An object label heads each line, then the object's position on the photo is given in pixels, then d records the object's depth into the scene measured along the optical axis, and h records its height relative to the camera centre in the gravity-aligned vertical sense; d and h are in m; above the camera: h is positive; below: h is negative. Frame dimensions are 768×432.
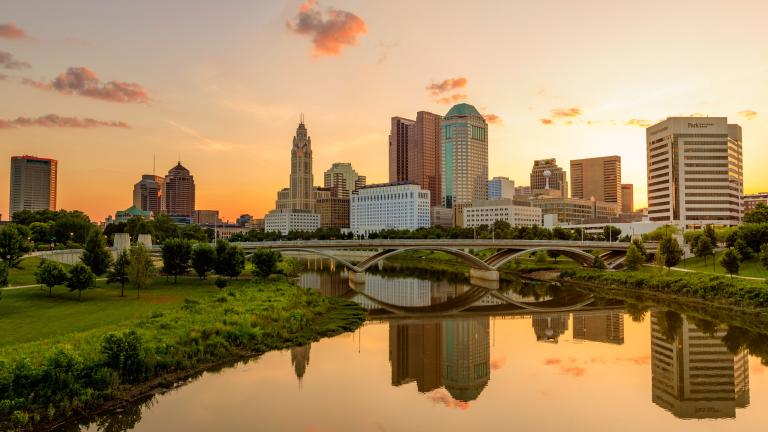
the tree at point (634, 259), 70.69 -3.66
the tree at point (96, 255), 48.78 -2.37
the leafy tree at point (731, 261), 53.59 -2.97
